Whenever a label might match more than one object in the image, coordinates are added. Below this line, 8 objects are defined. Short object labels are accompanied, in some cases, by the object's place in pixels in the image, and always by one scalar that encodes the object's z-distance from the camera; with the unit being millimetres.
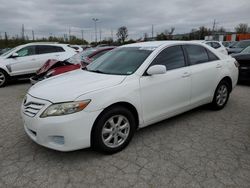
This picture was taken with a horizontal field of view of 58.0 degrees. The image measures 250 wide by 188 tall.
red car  6833
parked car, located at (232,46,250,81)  7535
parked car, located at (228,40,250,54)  12716
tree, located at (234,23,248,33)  65381
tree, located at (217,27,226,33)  67500
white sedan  2859
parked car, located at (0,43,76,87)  8797
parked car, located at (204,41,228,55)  13374
